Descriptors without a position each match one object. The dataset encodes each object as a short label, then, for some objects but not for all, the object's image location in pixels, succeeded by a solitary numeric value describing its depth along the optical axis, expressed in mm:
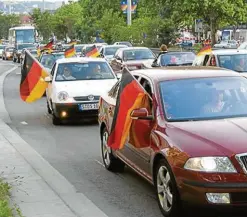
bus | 68000
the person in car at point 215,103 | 7926
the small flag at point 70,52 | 26914
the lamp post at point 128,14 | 65988
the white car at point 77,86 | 15445
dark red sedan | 6605
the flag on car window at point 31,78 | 12961
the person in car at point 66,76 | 16442
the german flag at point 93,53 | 27316
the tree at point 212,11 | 52025
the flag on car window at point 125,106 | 8047
